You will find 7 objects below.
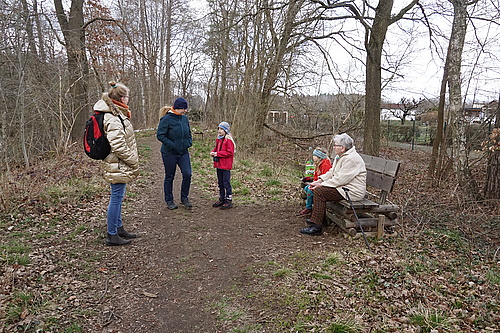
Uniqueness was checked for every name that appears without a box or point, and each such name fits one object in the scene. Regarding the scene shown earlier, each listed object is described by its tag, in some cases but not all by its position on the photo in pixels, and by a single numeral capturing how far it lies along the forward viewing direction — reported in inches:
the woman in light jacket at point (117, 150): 164.9
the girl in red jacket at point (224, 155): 243.6
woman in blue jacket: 227.0
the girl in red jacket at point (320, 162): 220.2
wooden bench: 190.2
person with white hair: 191.2
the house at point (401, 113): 1046.4
